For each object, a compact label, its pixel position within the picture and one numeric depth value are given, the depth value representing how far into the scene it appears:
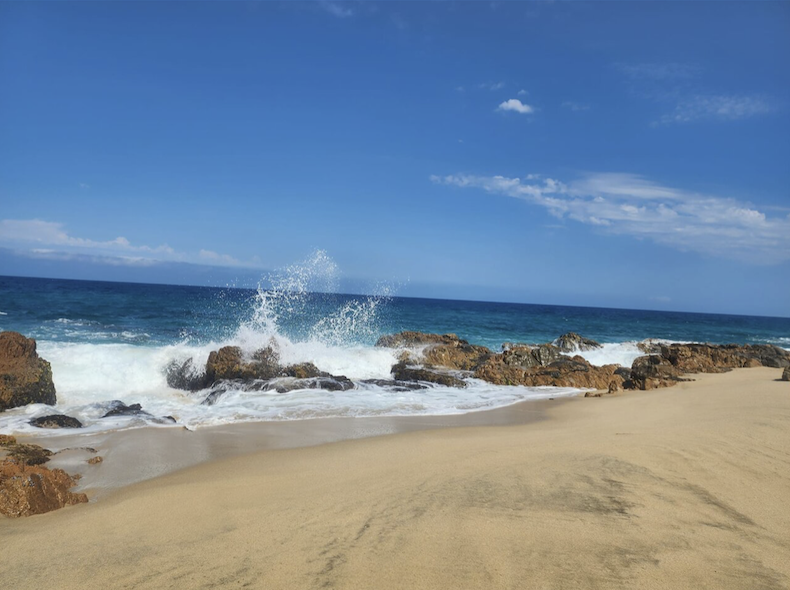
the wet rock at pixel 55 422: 7.54
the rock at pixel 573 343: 21.45
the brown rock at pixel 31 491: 4.02
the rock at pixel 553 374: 13.52
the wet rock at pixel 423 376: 12.95
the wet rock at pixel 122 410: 8.64
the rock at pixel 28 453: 5.59
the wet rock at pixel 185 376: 11.81
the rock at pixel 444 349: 16.28
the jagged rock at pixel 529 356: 15.51
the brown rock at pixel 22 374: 8.70
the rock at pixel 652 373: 12.10
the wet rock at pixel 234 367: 11.62
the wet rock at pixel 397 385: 12.13
